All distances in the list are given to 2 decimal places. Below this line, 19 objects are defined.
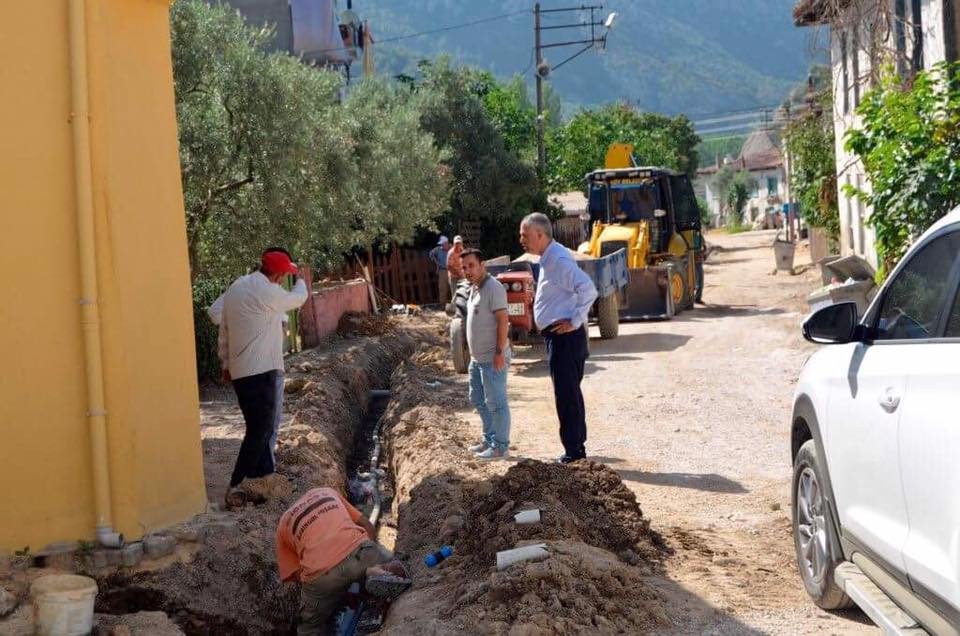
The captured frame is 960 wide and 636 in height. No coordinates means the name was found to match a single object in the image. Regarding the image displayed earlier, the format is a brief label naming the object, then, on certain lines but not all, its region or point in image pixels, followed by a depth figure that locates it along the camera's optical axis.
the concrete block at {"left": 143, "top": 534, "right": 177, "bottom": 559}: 7.22
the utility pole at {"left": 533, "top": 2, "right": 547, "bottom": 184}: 35.38
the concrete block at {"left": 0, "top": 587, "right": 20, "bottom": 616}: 6.02
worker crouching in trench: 6.40
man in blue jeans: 9.80
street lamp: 35.00
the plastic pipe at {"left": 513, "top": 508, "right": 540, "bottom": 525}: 6.57
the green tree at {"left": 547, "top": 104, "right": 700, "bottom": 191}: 48.59
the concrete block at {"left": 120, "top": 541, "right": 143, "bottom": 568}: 7.05
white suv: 3.92
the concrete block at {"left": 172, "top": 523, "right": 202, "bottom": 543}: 7.57
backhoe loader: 21.92
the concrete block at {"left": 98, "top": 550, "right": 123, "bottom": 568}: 7.02
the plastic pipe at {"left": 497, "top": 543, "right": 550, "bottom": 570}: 5.86
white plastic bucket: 5.56
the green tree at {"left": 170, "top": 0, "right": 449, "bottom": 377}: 14.13
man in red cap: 8.59
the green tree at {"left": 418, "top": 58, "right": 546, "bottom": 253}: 33.72
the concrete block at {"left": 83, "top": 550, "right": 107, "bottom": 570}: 6.96
